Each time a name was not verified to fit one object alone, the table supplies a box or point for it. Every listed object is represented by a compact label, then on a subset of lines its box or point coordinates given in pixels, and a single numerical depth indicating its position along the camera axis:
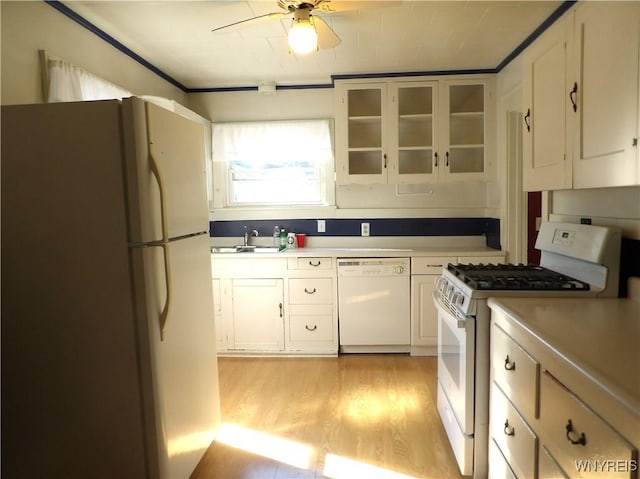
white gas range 1.71
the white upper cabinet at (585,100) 1.37
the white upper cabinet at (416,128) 3.43
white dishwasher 3.31
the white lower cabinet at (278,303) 3.36
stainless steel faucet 3.83
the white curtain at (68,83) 2.10
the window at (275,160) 3.74
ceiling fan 1.86
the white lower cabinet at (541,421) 0.96
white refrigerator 1.59
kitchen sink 3.60
